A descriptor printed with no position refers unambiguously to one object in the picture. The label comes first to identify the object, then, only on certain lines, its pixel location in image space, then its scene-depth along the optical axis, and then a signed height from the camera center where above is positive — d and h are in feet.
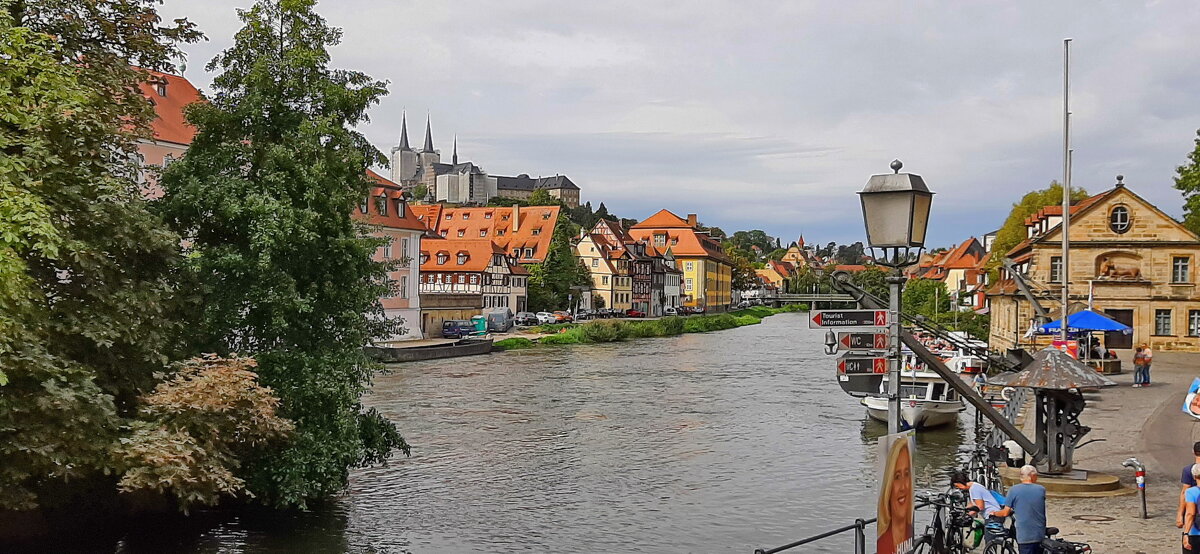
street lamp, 26.78 +1.83
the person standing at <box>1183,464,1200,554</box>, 35.80 -8.04
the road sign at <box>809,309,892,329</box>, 26.66 -0.83
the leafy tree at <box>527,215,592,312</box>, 305.73 +1.64
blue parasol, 101.24 -3.35
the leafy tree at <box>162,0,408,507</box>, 55.47 +2.60
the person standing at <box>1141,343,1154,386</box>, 104.68 -7.53
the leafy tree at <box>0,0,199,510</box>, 42.91 +1.23
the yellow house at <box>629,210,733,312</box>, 453.17 +15.60
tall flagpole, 92.94 +11.87
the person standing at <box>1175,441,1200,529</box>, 36.47 -7.12
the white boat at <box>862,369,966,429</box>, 95.61 -10.92
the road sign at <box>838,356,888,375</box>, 26.14 -1.98
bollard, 46.04 -8.16
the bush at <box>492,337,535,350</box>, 202.08 -12.13
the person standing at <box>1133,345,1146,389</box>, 105.19 -7.74
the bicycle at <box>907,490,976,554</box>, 36.83 -8.66
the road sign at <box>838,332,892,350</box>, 26.55 -1.41
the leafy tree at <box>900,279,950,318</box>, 315.51 -2.99
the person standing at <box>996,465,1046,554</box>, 36.42 -8.02
